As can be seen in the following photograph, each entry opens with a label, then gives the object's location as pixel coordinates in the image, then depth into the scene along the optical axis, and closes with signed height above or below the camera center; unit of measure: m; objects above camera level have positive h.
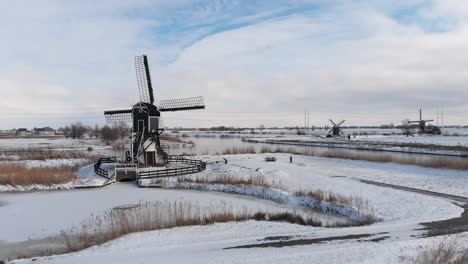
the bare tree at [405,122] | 131.27 +2.07
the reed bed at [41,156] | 38.25 -2.60
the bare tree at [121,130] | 80.50 +0.28
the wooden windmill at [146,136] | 28.31 -0.38
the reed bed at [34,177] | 23.19 -2.94
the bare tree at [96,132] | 112.31 -0.15
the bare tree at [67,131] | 111.62 +0.29
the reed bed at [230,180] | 22.52 -3.23
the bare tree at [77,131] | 102.31 +0.24
